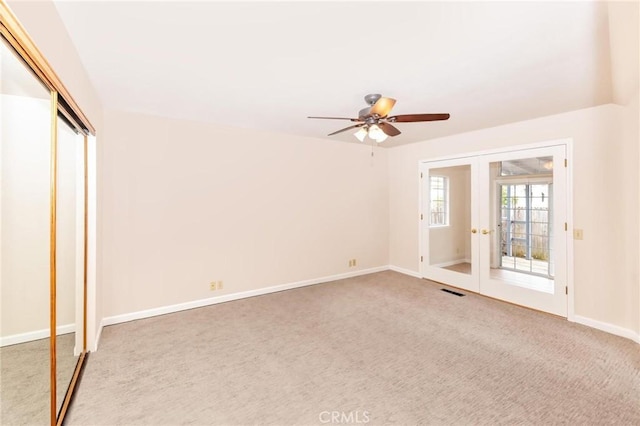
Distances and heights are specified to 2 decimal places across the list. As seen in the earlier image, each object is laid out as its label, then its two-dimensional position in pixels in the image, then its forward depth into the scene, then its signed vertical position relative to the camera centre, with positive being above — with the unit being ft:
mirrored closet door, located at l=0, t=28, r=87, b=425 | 4.33 -0.58
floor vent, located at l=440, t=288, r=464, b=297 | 14.35 -3.94
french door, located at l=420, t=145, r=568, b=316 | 11.90 -0.58
